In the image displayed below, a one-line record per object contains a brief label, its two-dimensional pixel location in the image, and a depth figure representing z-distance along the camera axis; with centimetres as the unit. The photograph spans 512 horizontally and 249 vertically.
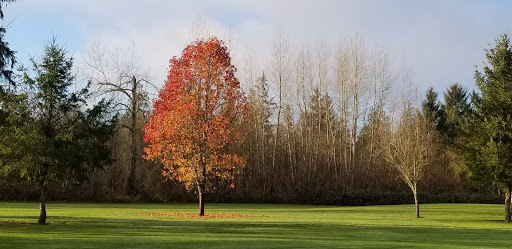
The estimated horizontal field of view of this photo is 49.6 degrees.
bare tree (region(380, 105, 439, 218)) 3347
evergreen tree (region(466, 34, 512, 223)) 2939
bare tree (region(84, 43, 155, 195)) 5094
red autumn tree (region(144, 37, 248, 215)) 3119
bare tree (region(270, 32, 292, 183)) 5278
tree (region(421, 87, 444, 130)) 6738
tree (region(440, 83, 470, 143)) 6600
